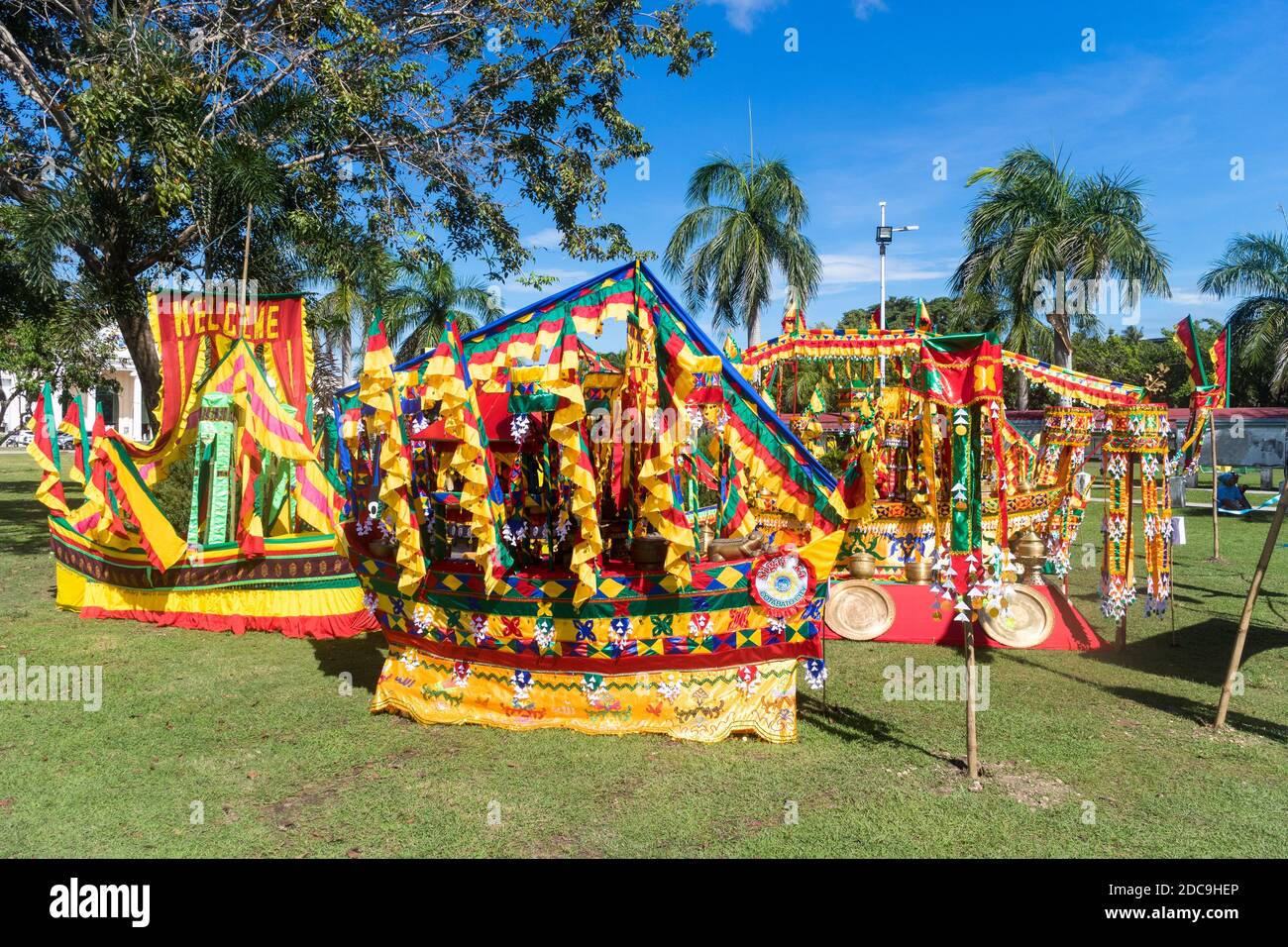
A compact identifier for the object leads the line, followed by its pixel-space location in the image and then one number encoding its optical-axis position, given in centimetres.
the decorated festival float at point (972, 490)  579
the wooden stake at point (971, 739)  539
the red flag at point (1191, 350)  855
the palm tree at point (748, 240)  2075
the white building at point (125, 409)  5622
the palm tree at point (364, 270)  1333
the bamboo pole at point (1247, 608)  620
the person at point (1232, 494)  1928
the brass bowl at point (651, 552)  609
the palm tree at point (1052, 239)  1847
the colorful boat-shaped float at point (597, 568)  580
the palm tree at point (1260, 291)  2456
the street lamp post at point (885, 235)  2272
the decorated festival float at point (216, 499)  945
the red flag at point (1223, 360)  925
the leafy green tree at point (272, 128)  1128
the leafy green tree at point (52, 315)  1294
